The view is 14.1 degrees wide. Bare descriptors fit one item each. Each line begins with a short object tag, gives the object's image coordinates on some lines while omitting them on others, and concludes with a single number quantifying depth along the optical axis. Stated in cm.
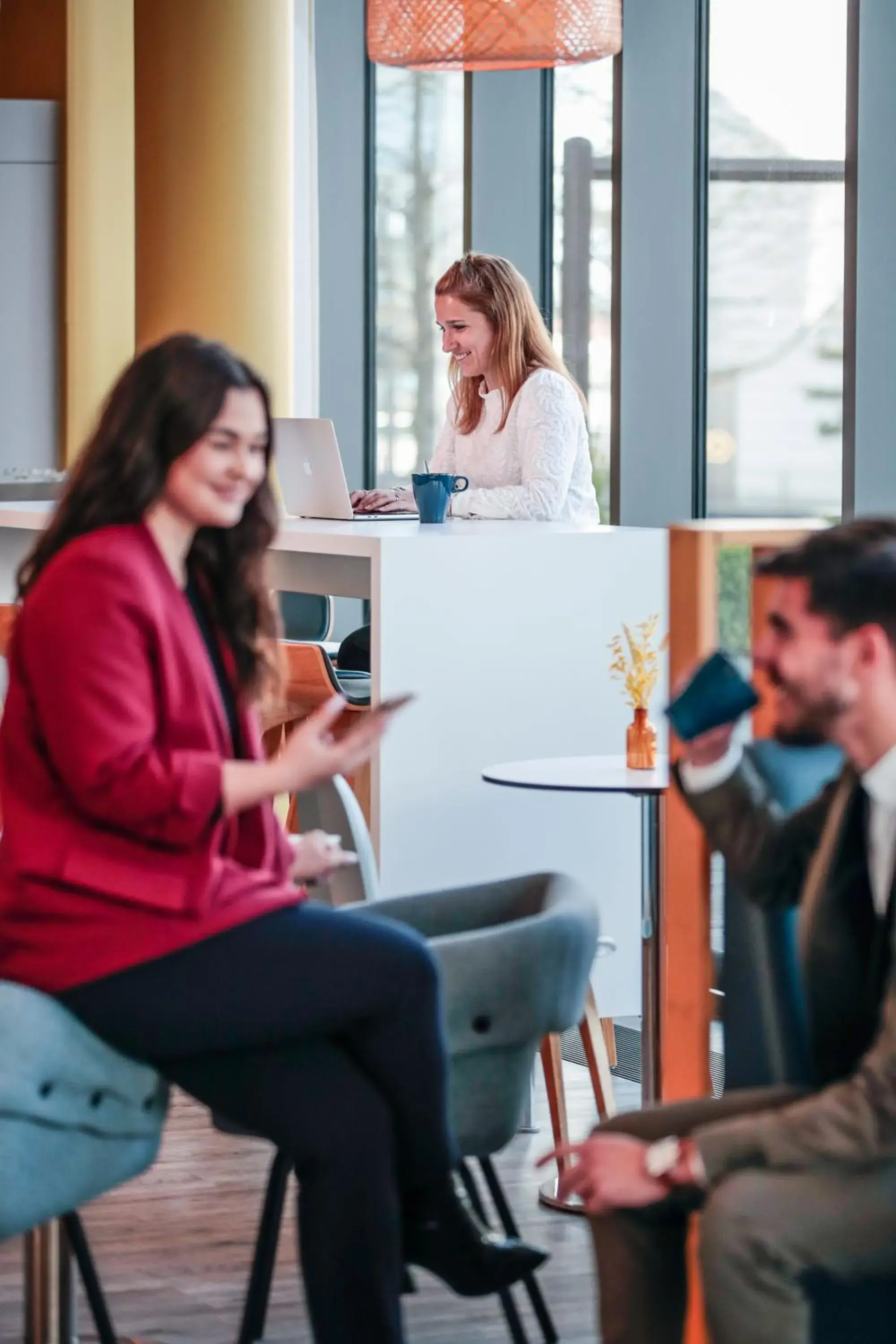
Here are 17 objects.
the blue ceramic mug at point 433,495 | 722
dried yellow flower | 634
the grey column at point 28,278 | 1261
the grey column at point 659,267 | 1144
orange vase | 608
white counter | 652
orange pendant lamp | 898
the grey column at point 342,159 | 1289
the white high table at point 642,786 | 573
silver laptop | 782
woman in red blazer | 377
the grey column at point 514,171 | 1231
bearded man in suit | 314
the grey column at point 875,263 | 1025
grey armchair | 416
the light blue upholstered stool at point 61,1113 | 364
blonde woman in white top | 780
